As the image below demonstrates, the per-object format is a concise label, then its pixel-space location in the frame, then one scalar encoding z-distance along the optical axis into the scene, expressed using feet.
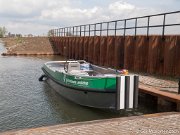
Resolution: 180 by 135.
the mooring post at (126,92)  30.42
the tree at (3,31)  485.48
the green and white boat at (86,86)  34.04
